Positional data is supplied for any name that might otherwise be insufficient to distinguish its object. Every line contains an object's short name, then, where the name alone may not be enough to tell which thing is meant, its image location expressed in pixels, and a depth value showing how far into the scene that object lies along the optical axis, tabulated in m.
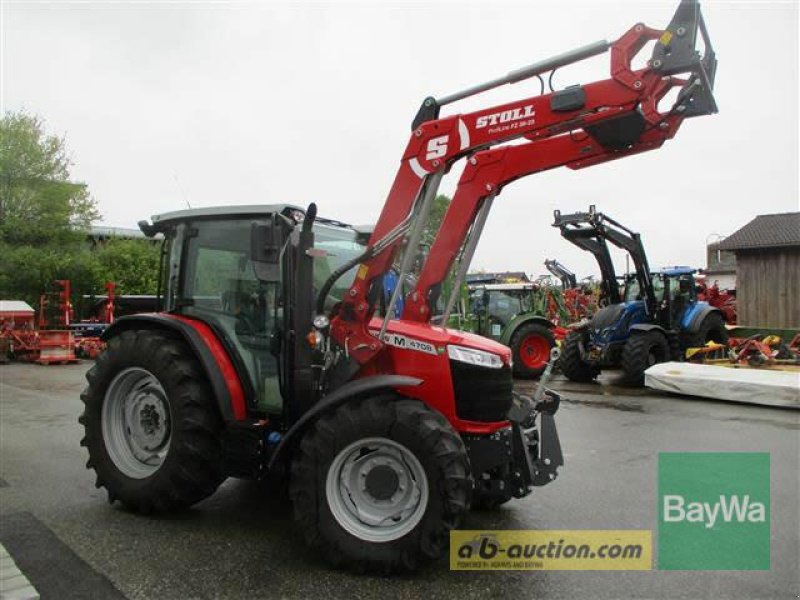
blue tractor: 12.33
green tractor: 13.76
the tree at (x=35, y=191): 26.02
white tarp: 9.52
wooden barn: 22.22
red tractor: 3.60
